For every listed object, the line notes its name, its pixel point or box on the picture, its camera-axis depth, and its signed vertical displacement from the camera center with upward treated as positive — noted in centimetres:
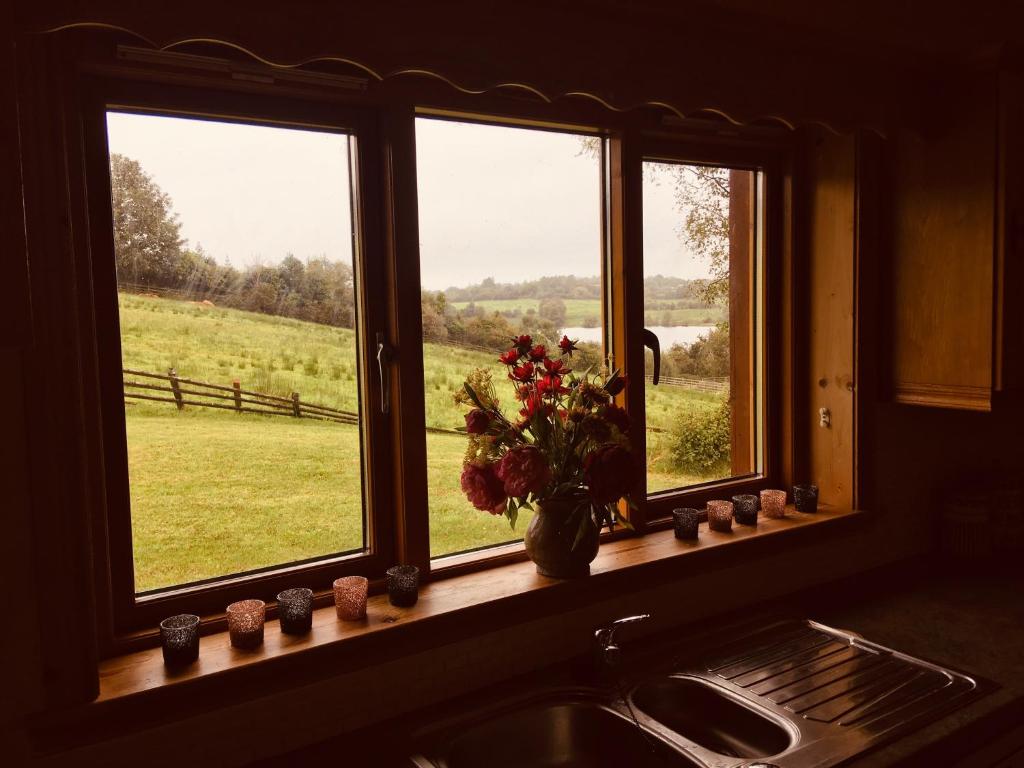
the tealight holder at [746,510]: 216 -51
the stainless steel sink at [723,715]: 146 -77
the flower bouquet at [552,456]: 165 -27
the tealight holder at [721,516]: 211 -51
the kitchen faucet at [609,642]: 160 -65
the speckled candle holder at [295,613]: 148 -52
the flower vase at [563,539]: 173 -46
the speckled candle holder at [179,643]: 136 -52
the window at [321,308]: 149 +6
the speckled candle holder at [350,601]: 155 -52
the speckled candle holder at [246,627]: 143 -52
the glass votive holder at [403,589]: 161 -52
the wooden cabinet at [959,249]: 201 +18
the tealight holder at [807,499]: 228 -51
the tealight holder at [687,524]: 203 -51
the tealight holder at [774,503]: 223 -51
